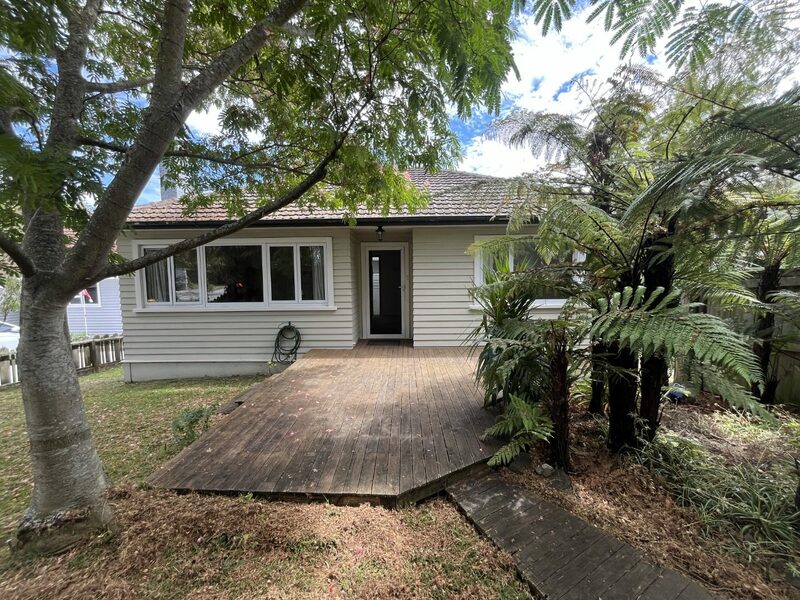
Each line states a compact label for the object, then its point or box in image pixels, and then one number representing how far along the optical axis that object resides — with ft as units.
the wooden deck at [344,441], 7.48
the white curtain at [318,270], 21.49
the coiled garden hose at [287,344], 21.42
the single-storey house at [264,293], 21.08
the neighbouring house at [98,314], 42.24
